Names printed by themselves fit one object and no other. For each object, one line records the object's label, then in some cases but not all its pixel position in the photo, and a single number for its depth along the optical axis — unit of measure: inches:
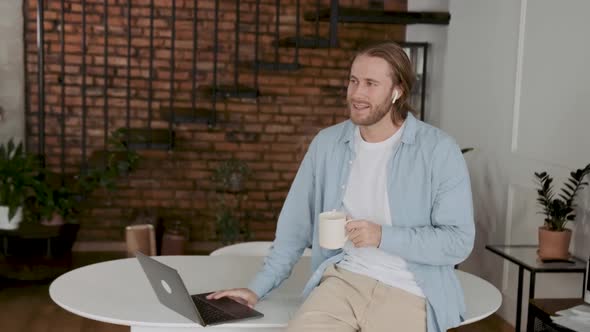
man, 89.6
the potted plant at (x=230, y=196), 230.8
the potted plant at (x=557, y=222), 143.6
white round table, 90.7
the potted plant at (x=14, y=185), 194.7
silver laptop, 88.7
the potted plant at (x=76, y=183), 201.5
